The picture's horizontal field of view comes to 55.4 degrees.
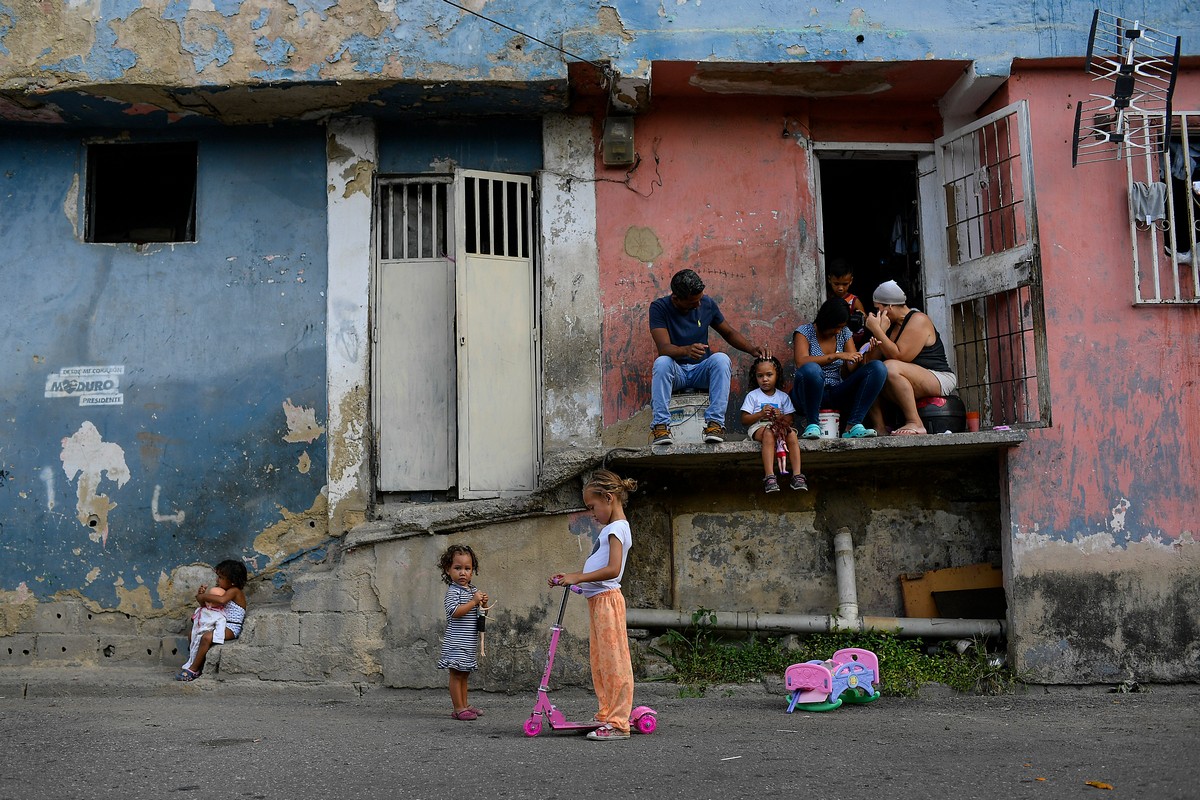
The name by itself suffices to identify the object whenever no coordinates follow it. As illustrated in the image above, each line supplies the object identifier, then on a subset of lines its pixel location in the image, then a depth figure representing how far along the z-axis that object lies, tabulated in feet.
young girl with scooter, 18.93
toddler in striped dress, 21.27
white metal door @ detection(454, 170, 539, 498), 26.94
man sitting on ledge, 24.84
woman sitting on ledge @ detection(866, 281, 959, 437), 25.79
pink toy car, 22.11
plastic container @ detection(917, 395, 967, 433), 25.94
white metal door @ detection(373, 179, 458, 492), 27.40
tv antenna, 26.02
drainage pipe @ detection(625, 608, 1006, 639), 25.82
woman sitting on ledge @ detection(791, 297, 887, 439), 25.09
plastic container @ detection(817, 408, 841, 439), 25.25
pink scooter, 19.10
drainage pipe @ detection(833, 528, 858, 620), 26.13
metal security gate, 25.53
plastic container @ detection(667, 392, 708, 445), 25.21
